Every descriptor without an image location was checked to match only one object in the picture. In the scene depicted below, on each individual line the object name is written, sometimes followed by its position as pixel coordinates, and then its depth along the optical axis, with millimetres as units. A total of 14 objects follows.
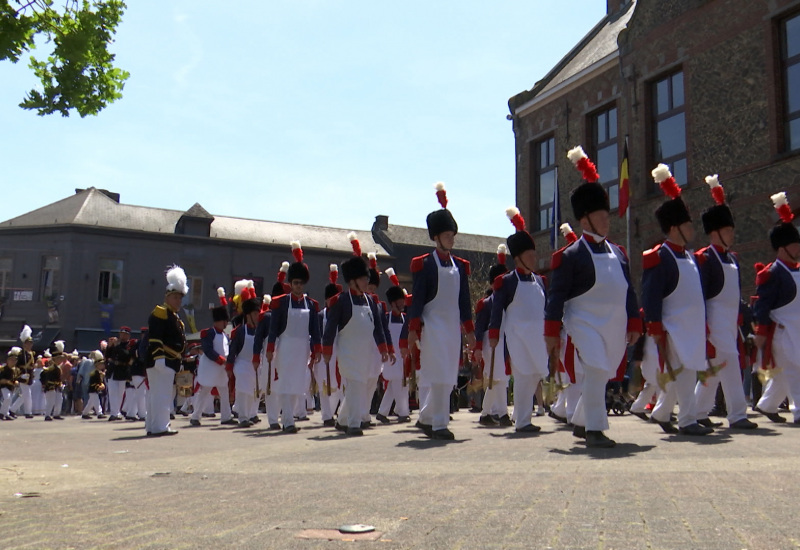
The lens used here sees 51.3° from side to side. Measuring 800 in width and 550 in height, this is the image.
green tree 7387
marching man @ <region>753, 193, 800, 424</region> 9570
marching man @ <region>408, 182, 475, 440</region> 8531
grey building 44969
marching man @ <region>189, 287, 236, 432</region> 14852
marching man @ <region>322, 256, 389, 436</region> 10109
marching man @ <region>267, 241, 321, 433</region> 11570
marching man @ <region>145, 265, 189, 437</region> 11461
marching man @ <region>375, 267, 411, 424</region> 13641
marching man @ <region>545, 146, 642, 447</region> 6805
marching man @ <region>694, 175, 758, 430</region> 8336
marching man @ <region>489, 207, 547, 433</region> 9602
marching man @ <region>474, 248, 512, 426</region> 10509
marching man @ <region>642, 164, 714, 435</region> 7727
